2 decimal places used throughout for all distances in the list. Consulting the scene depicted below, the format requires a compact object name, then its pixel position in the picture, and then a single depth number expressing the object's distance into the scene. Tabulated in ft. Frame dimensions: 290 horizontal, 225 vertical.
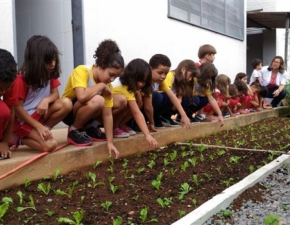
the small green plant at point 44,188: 8.23
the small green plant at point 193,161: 11.06
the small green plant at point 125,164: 10.60
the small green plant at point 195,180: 9.30
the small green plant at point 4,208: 6.78
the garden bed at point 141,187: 7.16
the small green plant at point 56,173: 9.25
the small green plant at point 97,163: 10.44
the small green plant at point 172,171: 10.02
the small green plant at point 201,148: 13.07
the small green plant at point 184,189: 8.43
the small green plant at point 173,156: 11.72
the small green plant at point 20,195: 7.65
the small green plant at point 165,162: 10.99
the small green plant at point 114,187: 8.40
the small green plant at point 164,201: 7.62
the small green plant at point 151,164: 10.68
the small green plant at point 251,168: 10.77
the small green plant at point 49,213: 7.02
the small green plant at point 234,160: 11.63
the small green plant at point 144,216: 6.91
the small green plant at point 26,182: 8.67
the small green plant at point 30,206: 7.14
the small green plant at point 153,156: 11.93
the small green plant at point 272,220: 7.10
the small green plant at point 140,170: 10.03
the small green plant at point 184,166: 10.52
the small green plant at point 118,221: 6.47
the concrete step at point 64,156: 8.61
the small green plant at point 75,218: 6.58
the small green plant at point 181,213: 7.18
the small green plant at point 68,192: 8.06
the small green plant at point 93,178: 8.87
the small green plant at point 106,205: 7.37
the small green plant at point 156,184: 8.66
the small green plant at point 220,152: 12.66
